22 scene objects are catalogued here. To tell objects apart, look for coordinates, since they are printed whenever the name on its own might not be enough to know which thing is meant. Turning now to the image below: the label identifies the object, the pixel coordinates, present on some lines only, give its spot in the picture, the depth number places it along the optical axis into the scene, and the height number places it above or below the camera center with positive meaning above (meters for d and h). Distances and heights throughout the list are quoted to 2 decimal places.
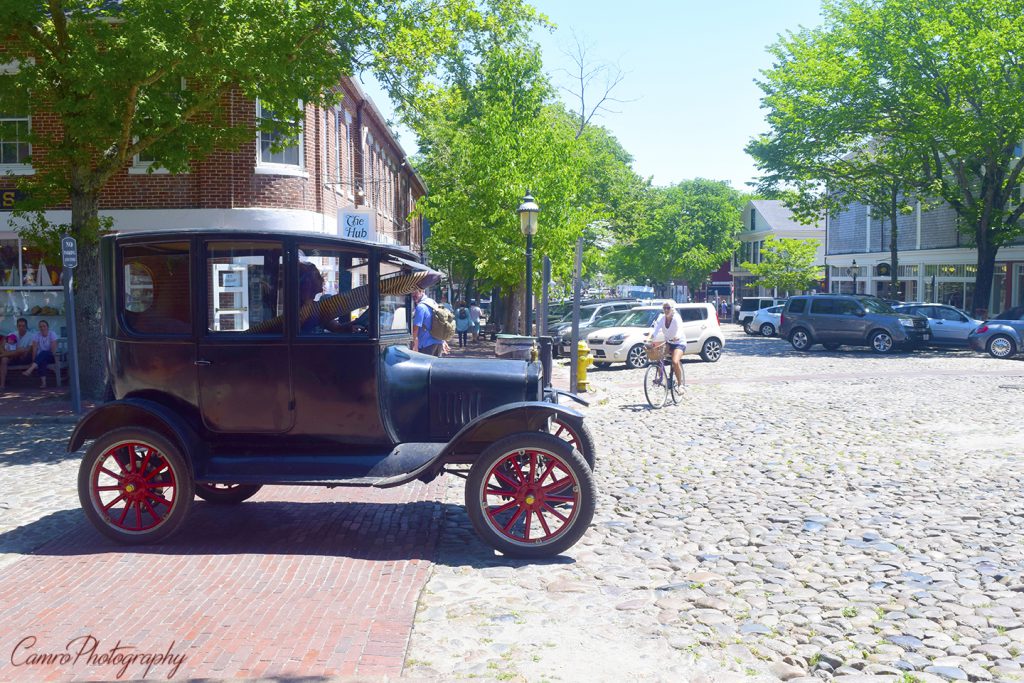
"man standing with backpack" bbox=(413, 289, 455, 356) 13.22 -0.27
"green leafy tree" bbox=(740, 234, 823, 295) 60.62 +2.28
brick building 19.27 +2.18
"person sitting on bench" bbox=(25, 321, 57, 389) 18.05 -0.79
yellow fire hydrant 18.23 -1.18
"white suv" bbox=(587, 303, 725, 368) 24.59 -0.82
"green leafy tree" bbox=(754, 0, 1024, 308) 29.62 +6.50
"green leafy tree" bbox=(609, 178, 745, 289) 81.88 +5.82
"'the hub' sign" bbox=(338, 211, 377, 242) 18.30 +1.54
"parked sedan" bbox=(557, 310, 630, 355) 25.73 -0.48
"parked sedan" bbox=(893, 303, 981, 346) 30.52 -0.72
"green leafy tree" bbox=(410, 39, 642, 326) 29.25 +3.85
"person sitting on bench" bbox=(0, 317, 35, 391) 18.42 -0.78
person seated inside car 6.77 -0.08
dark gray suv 29.77 -0.64
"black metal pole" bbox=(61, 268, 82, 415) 14.22 -0.74
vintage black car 6.62 -0.63
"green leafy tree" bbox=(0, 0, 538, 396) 12.88 +3.23
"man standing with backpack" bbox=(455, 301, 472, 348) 33.19 -0.62
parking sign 13.94 +0.81
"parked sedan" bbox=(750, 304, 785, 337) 42.78 -0.78
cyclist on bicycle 15.91 -0.47
